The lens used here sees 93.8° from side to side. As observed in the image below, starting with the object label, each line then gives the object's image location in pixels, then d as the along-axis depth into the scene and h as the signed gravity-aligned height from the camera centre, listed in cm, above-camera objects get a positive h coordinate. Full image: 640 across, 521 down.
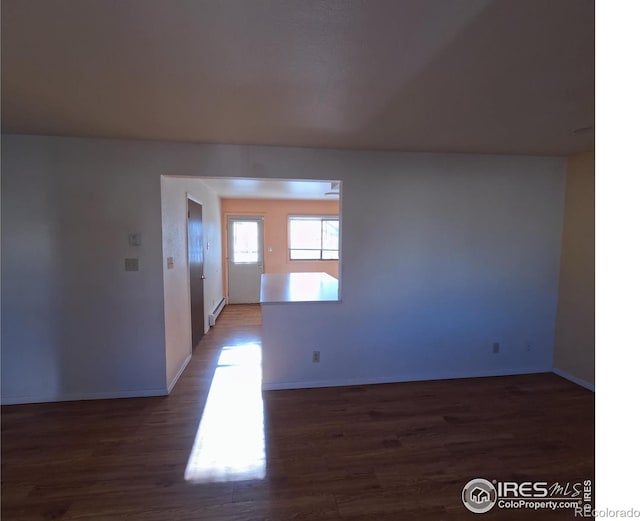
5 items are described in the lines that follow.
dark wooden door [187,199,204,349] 377 -25
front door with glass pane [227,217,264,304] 665 -22
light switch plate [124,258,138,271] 265 -11
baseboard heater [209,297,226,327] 493 -112
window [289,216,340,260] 688 +28
